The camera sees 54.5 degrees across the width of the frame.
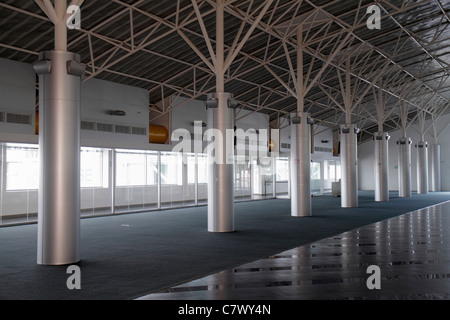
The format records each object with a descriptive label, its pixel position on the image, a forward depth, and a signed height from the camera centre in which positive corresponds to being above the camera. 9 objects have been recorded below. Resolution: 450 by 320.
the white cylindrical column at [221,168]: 13.91 +0.37
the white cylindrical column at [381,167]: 27.77 +0.69
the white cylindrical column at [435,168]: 41.31 +0.88
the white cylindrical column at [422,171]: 37.17 +0.54
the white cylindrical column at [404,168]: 32.38 +0.71
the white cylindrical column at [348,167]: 23.33 +0.60
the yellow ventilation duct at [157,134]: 24.69 +2.65
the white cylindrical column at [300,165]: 18.77 +0.59
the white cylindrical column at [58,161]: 9.03 +0.42
